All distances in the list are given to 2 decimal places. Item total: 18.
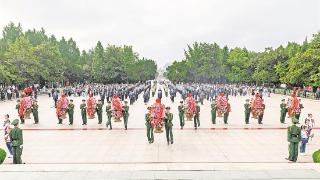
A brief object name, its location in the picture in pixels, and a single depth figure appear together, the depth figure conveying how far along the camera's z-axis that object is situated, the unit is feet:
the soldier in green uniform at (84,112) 78.90
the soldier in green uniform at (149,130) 56.56
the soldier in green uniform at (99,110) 80.38
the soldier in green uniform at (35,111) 82.38
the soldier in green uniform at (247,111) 79.25
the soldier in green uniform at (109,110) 71.51
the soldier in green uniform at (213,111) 79.15
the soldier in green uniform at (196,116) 72.79
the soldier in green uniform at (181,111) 70.33
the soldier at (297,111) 76.97
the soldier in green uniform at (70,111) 80.37
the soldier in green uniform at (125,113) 70.64
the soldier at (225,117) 79.83
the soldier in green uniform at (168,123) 56.03
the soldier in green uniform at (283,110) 80.43
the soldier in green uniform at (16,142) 45.37
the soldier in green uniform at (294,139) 46.11
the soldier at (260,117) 79.00
